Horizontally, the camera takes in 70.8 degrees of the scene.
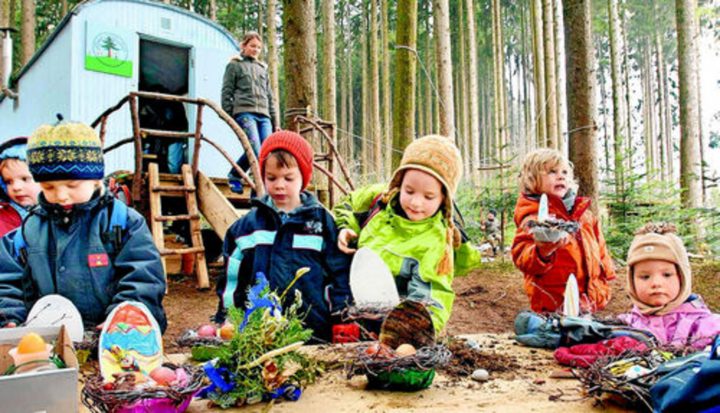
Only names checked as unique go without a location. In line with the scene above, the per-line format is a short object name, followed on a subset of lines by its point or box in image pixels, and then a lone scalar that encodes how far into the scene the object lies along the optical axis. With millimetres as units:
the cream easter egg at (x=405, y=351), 1647
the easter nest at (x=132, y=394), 1270
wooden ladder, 5645
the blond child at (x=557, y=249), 3156
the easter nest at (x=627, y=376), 1515
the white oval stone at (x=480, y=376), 1884
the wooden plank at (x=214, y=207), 5898
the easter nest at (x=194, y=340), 1880
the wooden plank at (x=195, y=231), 5918
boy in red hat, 2523
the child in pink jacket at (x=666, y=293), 2264
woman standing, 6695
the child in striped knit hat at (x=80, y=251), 2193
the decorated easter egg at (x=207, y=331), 1954
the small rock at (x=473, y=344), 2394
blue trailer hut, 8141
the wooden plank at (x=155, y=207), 5617
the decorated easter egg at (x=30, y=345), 1388
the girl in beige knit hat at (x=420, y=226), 2301
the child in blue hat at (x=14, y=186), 3188
